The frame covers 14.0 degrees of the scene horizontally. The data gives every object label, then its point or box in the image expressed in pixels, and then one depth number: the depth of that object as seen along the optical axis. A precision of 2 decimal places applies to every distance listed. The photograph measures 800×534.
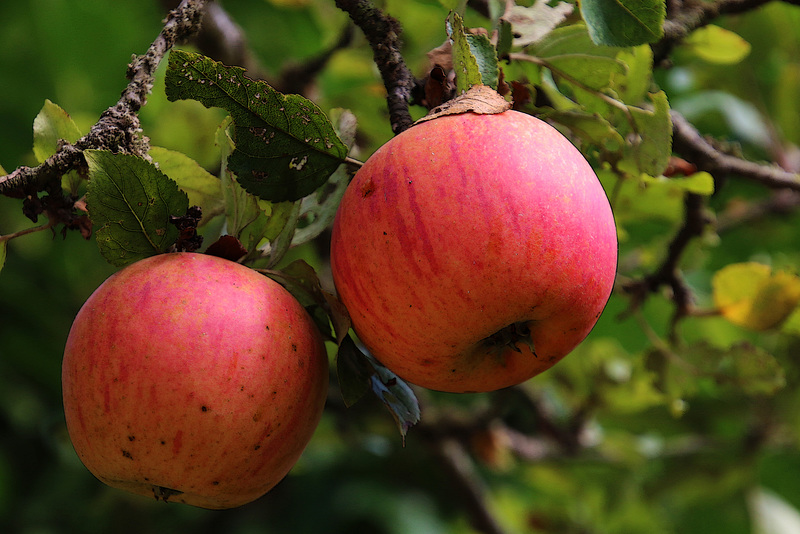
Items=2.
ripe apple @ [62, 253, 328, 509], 0.83
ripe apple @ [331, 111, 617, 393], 0.82
